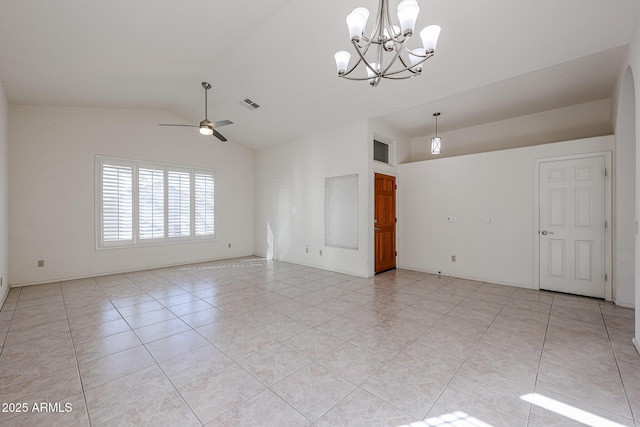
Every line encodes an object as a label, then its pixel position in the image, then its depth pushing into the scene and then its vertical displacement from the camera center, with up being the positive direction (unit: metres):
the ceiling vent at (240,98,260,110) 5.17 +2.17
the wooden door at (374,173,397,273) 5.39 -0.18
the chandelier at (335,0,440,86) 2.01 +1.46
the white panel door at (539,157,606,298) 3.86 -0.19
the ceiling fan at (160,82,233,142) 4.30 +1.44
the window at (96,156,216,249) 5.36 +0.24
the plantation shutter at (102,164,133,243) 5.34 +0.22
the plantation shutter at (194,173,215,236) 6.65 +0.23
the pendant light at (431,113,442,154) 4.93 +1.29
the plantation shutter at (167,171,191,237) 6.21 +0.24
